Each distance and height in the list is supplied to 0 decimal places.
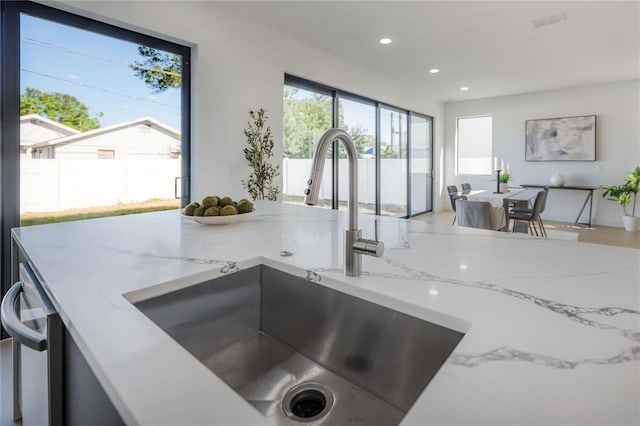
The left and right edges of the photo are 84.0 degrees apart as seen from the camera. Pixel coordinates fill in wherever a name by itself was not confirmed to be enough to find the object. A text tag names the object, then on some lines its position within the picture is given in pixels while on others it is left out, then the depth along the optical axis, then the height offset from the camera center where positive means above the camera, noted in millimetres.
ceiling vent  3598 +1858
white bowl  1524 -89
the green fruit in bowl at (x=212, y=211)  1530 -54
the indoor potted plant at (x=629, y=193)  6057 +106
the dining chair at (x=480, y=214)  3742 -164
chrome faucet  876 -25
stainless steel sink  804 -383
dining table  4090 +27
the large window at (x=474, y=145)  8047 +1252
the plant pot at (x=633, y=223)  6152 -407
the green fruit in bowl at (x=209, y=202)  1585 -15
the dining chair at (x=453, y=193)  5127 +95
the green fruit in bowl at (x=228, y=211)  1561 -54
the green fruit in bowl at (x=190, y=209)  1592 -47
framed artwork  6770 +1196
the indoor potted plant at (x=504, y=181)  5267 +293
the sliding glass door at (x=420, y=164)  7355 +763
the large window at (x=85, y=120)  2391 +604
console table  6570 +85
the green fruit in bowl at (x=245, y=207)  1646 -39
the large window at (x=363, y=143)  5211 +939
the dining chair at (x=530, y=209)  4934 -147
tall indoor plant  3717 +438
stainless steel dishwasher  761 -319
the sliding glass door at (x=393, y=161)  6353 +706
